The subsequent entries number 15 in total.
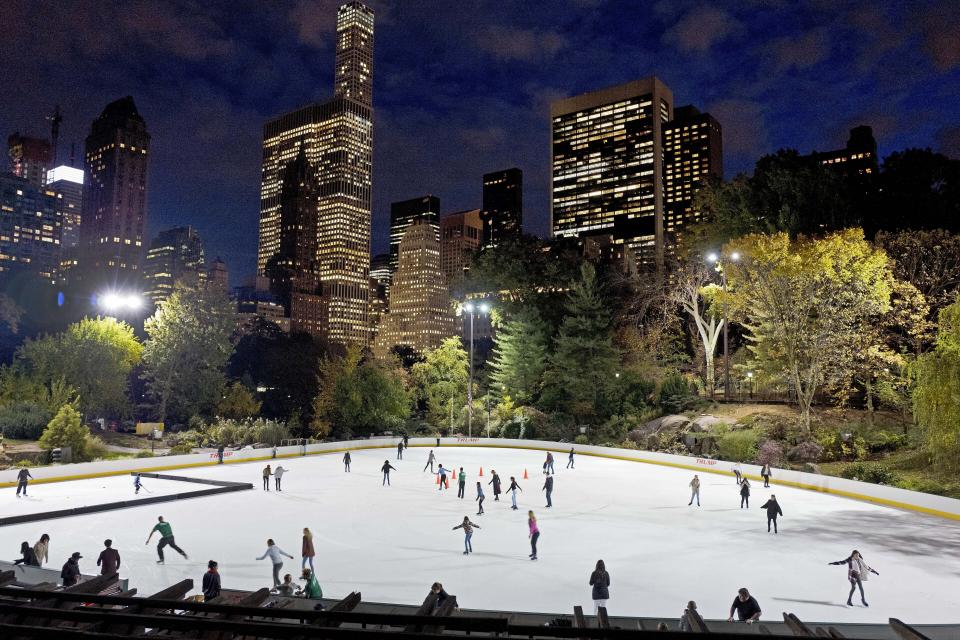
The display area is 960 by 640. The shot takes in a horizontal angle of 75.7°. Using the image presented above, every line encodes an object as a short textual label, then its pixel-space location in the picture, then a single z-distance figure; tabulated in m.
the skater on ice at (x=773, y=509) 18.02
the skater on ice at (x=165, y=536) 14.20
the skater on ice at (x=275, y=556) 12.66
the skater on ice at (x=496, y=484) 22.06
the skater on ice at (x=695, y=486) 22.31
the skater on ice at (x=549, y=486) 21.72
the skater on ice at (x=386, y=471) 26.78
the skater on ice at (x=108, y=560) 12.03
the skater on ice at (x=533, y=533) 14.88
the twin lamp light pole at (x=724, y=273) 38.31
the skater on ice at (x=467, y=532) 15.18
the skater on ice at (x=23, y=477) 23.14
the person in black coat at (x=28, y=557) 12.68
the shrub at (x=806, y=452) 31.53
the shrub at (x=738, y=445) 32.94
